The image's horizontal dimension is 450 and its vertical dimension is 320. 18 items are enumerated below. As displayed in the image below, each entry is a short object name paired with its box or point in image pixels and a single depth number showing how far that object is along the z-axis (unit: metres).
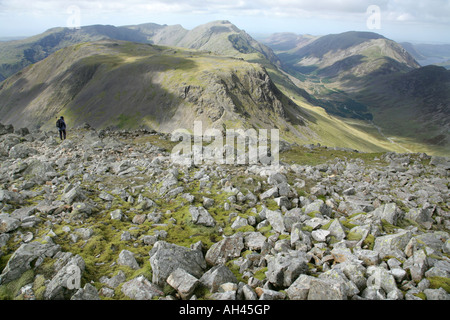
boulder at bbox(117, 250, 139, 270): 9.72
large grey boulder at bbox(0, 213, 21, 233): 11.27
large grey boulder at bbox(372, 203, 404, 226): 13.85
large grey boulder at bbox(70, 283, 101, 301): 8.02
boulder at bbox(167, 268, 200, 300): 8.20
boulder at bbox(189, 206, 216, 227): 13.19
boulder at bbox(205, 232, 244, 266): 10.41
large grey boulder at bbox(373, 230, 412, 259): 9.83
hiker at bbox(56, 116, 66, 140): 33.78
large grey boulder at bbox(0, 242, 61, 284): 8.83
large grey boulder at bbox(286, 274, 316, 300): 7.75
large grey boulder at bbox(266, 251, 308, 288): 8.54
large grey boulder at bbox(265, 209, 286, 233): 12.20
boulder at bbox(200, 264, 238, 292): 8.55
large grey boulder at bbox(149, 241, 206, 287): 8.88
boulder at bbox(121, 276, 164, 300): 8.07
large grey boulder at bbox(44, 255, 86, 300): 8.12
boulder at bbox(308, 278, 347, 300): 7.45
